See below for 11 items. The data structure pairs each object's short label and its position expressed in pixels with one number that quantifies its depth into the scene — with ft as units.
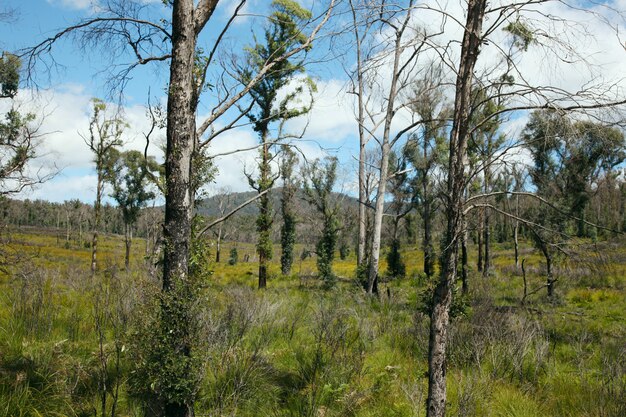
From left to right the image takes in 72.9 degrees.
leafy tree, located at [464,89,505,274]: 58.54
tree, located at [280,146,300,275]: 96.37
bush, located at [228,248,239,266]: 143.36
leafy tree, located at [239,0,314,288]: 57.88
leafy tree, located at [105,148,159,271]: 123.75
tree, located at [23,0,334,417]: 15.17
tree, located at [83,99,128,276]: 84.89
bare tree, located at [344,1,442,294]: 44.80
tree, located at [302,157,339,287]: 86.28
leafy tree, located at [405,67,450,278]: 45.91
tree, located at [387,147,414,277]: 84.00
